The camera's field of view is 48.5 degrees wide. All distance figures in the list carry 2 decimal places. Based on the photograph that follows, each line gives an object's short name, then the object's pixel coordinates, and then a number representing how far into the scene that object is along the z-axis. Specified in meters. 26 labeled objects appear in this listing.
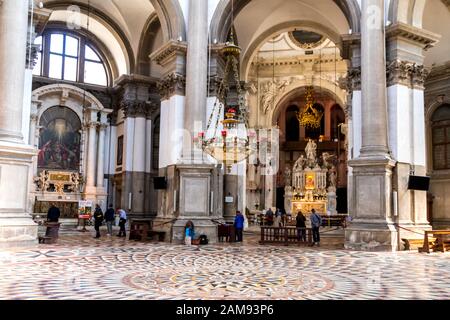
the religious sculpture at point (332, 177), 29.95
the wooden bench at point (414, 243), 13.32
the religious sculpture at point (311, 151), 30.72
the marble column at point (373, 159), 13.38
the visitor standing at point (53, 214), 16.44
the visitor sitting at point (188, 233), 14.16
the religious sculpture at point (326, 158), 30.68
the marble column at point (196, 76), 15.15
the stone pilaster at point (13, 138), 11.71
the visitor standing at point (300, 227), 14.88
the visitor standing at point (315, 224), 15.05
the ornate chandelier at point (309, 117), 26.64
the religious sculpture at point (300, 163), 30.85
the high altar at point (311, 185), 29.09
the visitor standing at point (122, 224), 17.25
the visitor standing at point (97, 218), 16.58
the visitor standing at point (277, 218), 22.55
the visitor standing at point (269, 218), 22.52
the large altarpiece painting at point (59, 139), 23.41
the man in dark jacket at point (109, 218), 17.53
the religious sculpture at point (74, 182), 23.70
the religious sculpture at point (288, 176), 31.53
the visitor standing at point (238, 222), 15.54
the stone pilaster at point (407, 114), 13.94
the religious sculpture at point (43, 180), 22.69
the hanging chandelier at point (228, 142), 13.11
